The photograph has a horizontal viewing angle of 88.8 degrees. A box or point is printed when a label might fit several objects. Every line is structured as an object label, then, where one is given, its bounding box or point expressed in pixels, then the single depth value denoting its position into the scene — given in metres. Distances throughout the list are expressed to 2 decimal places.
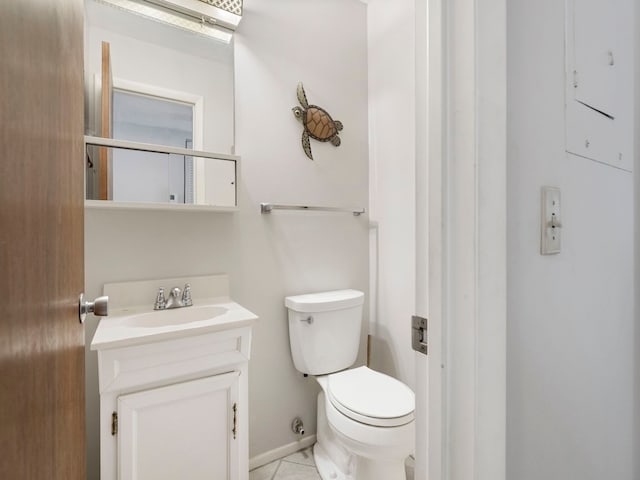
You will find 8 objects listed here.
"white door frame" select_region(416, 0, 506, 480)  0.50
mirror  1.29
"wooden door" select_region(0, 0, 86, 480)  0.31
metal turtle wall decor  1.73
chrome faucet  1.35
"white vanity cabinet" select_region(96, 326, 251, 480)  1.02
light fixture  1.38
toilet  1.19
